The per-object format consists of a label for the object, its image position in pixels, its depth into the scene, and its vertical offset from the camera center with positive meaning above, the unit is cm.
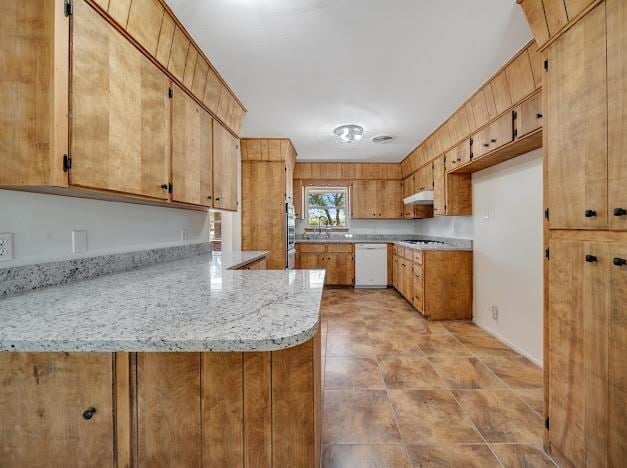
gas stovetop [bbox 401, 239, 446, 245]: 438 -15
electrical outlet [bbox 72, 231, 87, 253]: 142 -3
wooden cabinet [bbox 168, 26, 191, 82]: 174 +116
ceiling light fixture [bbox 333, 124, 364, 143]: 343 +126
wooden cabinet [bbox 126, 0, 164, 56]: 140 +112
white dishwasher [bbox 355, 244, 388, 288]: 523 -58
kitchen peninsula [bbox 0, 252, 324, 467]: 76 -45
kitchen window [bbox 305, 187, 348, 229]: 587 +51
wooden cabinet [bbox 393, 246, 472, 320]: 352 -66
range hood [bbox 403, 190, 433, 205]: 397 +51
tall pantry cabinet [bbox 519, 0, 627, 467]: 109 +1
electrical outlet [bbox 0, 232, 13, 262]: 111 -4
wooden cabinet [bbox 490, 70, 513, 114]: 226 +116
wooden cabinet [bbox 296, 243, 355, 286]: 531 -51
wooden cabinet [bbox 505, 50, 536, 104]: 201 +115
